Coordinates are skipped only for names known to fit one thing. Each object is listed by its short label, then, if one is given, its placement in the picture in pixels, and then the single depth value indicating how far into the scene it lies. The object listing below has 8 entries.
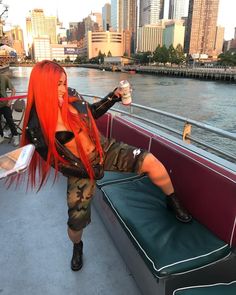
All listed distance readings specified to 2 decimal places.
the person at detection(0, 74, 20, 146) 5.13
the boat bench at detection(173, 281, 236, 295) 1.57
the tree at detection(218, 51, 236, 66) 82.25
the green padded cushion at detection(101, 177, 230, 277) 1.69
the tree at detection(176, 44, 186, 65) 101.72
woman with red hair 1.72
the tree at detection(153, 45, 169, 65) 101.56
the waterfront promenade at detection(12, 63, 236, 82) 58.37
